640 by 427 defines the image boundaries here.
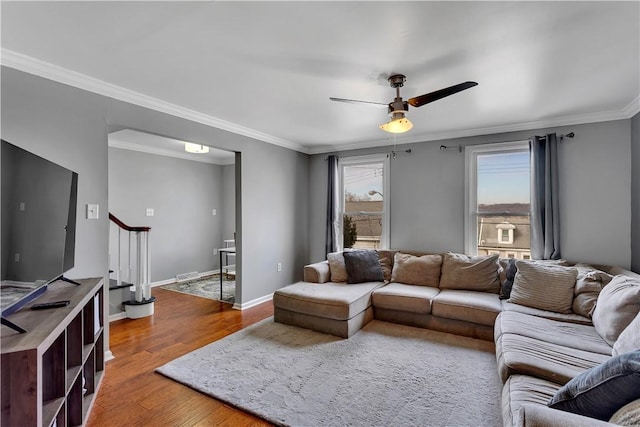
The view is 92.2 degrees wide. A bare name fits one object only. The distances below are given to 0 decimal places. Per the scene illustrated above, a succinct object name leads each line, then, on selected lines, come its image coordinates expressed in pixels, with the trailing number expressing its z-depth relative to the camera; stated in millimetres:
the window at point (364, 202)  4879
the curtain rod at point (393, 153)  4753
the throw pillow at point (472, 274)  3590
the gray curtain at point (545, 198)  3627
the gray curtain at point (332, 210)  5152
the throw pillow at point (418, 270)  3893
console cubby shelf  1195
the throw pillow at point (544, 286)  2854
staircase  3908
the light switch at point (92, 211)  2674
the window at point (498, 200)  3977
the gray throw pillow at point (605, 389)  1100
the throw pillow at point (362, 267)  4000
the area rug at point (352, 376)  2021
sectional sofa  1207
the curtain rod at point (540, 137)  3595
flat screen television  1451
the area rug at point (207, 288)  4840
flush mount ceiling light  4562
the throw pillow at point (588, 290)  2688
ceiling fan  2442
